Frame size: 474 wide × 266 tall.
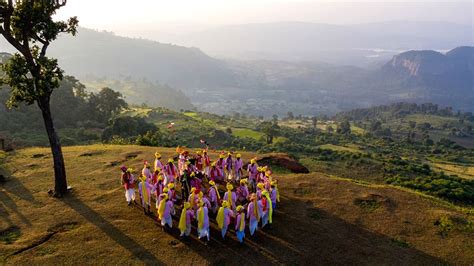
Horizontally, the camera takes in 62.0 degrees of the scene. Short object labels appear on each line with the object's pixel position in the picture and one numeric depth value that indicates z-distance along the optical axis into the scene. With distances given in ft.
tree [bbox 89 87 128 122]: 222.07
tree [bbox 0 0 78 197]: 55.06
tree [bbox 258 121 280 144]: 207.31
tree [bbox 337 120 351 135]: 357.65
